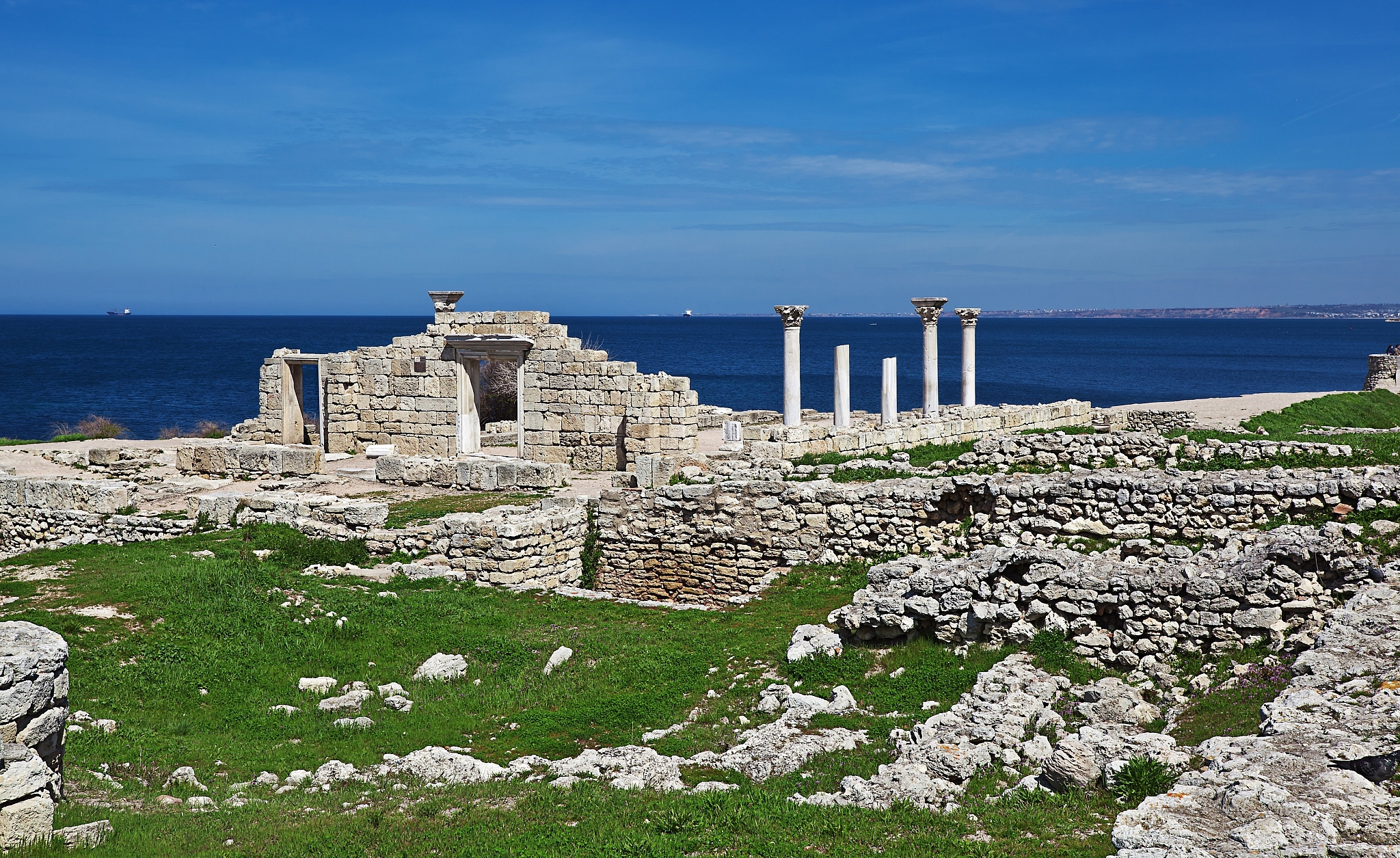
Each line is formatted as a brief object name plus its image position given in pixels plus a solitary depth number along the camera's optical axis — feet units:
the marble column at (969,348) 97.86
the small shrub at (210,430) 110.52
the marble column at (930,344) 93.15
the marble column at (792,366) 88.94
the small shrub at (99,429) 115.60
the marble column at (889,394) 93.91
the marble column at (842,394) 93.66
